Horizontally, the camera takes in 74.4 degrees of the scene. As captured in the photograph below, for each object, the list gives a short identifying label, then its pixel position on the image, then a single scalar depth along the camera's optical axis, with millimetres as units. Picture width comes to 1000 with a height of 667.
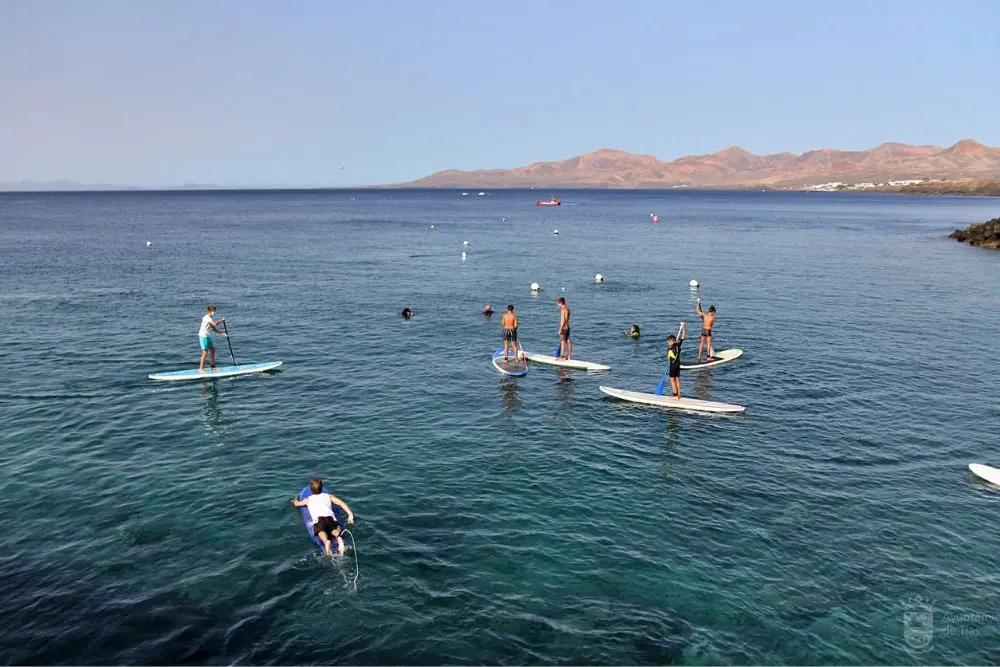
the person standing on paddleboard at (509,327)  32969
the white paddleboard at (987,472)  21062
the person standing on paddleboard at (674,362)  27859
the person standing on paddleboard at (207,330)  30812
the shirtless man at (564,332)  33188
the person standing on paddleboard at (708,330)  33656
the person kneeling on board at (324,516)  16906
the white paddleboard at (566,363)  33438
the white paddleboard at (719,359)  33781
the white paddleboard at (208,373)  30922
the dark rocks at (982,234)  84875
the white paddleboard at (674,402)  27406
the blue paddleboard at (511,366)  32500
